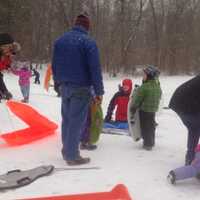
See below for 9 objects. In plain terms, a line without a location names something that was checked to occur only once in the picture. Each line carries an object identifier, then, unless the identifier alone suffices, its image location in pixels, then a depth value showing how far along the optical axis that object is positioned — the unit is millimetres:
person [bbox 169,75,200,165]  4848
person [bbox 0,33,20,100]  5902
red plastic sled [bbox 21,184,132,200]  4141
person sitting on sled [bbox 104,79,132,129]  7895
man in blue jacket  5202
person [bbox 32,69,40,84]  25389
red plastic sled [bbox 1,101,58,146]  6594
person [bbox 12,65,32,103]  14411
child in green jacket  6414
